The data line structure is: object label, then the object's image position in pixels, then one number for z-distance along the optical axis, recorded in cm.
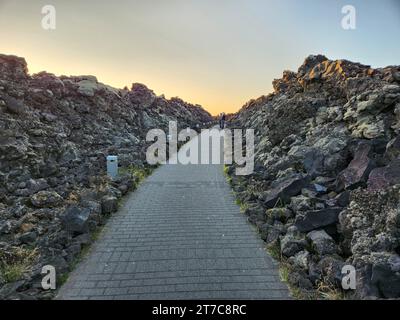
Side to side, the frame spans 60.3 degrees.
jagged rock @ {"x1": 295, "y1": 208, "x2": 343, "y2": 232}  709
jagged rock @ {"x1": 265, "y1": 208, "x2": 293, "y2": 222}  817
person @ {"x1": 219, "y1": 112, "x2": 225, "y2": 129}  3543
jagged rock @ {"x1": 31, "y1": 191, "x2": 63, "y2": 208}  962
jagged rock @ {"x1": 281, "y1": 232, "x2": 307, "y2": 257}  663
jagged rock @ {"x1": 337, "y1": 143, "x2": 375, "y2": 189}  804
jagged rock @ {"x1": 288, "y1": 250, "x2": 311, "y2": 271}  613
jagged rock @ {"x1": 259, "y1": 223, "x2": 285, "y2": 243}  743
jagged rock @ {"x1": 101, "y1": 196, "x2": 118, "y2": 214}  929
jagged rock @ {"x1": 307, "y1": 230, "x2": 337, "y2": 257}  630
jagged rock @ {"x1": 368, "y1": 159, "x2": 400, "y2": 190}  714
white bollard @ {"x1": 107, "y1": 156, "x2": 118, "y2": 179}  1284
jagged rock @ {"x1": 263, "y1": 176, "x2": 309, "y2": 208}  895
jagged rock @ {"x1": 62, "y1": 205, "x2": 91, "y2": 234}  759
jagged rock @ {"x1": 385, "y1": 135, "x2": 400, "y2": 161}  821
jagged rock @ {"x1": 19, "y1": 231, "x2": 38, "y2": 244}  747
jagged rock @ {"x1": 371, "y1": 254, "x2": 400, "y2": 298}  480
